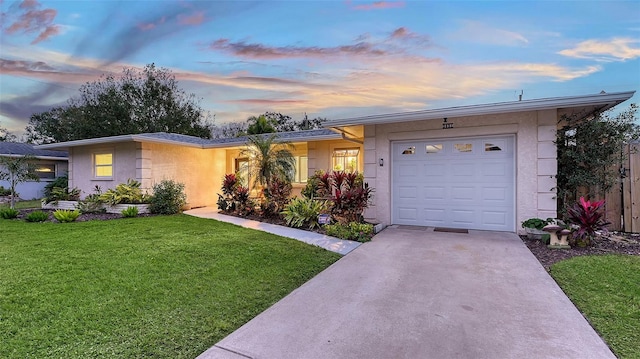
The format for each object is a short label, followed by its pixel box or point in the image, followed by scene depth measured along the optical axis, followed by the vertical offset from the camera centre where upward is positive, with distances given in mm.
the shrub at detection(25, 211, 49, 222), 9023 -1135
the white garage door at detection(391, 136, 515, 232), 7336 -125
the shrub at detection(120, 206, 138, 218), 9820 -1082
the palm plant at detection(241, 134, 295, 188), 10289 +622
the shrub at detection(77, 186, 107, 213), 10594 -932
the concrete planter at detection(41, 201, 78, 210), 11211 -992
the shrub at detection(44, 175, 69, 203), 12755 -280
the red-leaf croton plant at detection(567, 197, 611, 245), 5629 -800
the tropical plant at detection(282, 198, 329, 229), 8172 -932
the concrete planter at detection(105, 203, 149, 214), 10492 -1015
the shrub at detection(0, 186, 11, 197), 15910 -691
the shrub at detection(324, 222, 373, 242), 6827 -1227
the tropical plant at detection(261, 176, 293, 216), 9500 -619
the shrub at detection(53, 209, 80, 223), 8951 -1102
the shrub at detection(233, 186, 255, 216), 10086 -789
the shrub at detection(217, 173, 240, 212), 10828 -451
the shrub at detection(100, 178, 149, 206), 10664 -578
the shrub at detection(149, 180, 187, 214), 10539 -707
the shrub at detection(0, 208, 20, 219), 9688 -1106
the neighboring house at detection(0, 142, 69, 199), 17686 +744
